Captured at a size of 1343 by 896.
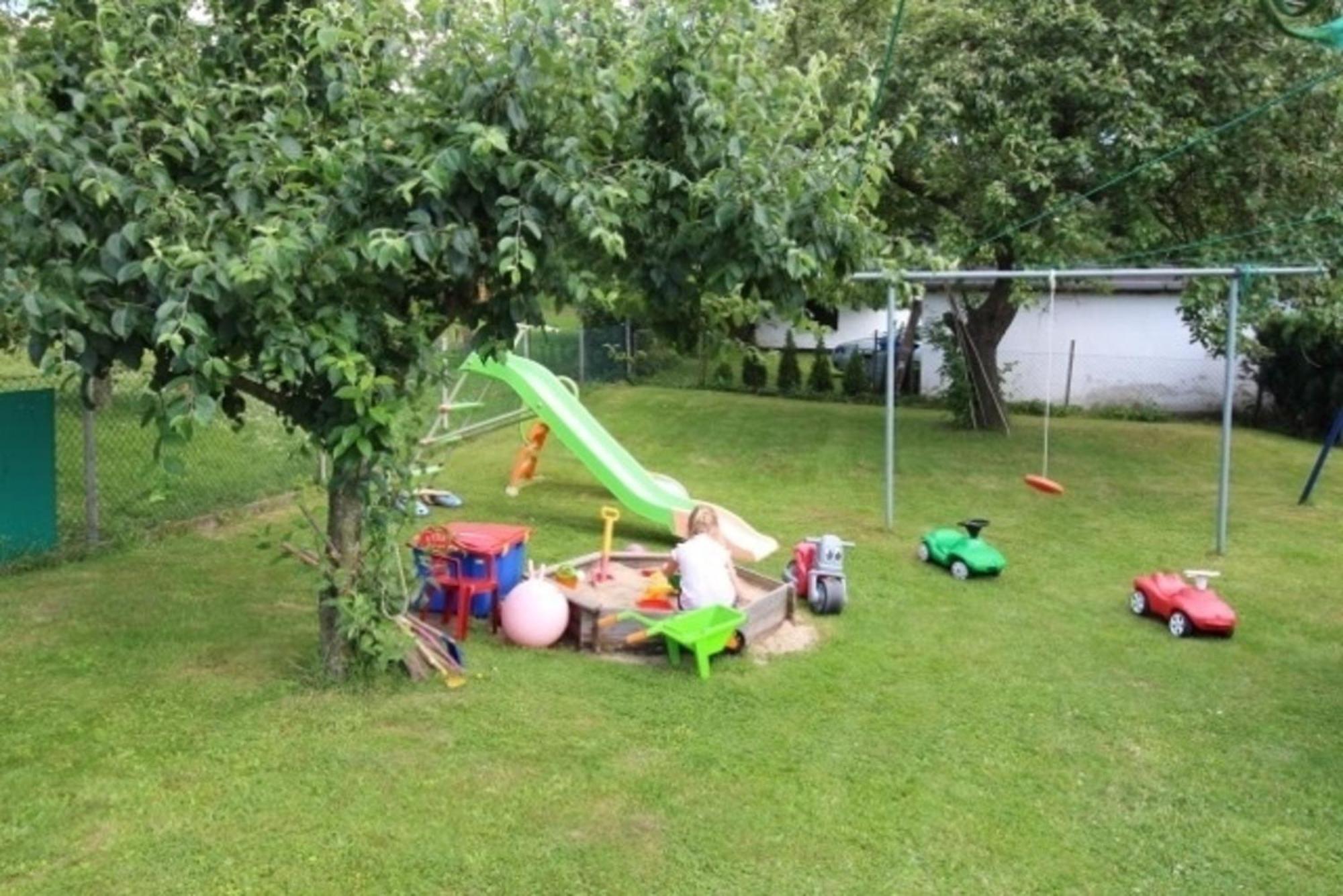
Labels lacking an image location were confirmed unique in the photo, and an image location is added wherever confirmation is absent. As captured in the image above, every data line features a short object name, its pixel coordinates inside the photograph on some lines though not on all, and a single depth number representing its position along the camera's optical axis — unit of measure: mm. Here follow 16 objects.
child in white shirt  6418
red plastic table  6340
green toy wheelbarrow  5773
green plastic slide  9234
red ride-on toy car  6746
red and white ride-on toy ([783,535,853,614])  7090
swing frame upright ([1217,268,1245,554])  8914
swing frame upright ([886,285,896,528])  9719
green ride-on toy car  8102
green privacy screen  7336
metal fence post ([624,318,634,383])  21938
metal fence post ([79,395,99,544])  7562
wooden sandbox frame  6246
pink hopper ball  6133
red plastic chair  6328
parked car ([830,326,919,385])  22312
